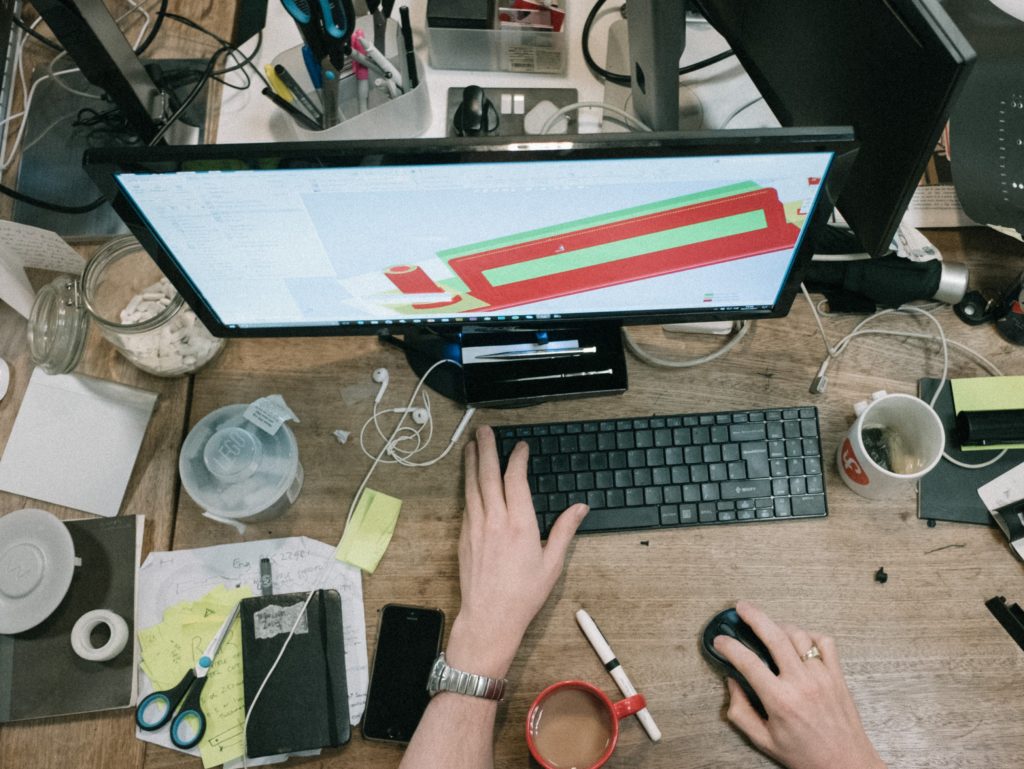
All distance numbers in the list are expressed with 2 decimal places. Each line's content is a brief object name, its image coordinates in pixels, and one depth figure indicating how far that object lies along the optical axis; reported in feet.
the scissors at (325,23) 2.80
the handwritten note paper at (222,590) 2.68
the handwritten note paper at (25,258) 2.82
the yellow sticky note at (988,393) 2.99
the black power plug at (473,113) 3.20
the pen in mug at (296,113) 3.07
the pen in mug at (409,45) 3.16
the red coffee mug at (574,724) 2.49
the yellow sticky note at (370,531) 2.80
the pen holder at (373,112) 3.12
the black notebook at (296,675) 2.59
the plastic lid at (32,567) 2.68
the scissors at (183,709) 2.60
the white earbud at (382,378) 3.07
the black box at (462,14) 3.25
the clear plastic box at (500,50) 3.34
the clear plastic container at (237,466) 2.74
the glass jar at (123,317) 2.93
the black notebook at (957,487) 2.84
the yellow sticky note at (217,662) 2.60
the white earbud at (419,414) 3.03
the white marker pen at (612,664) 2.60
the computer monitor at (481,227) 1.98
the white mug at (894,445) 2.67
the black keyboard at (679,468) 2.85
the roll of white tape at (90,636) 2.67
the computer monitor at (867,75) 2.15
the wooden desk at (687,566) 2.62
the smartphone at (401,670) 2.61
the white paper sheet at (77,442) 2.90
